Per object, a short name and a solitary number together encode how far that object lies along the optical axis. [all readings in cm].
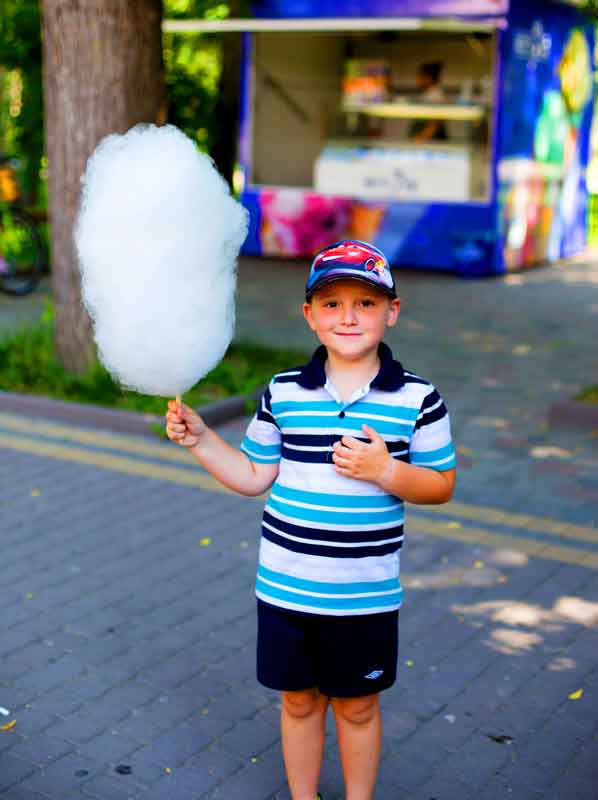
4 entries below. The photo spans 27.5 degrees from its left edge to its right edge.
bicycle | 1212
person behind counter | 1498
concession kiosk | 1378
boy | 296
